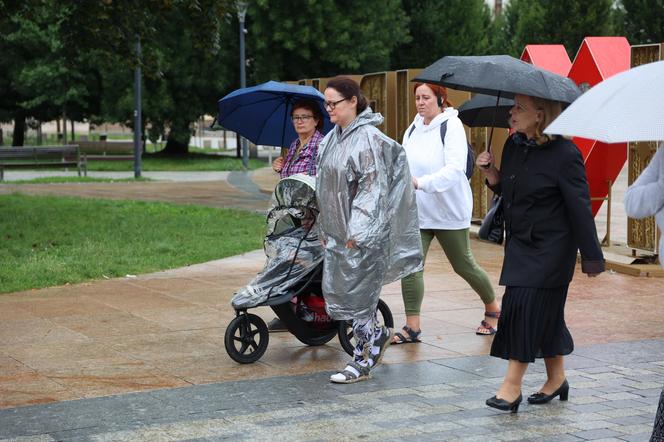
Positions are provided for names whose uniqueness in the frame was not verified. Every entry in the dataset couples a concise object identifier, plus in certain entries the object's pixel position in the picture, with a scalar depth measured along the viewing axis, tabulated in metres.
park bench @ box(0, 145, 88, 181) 42.50
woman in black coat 8.51
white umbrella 6.25
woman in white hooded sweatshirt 11.23
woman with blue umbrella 11.03
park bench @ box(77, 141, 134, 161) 61.40
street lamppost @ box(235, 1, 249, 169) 51.37
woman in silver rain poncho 9.58
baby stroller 10.38
